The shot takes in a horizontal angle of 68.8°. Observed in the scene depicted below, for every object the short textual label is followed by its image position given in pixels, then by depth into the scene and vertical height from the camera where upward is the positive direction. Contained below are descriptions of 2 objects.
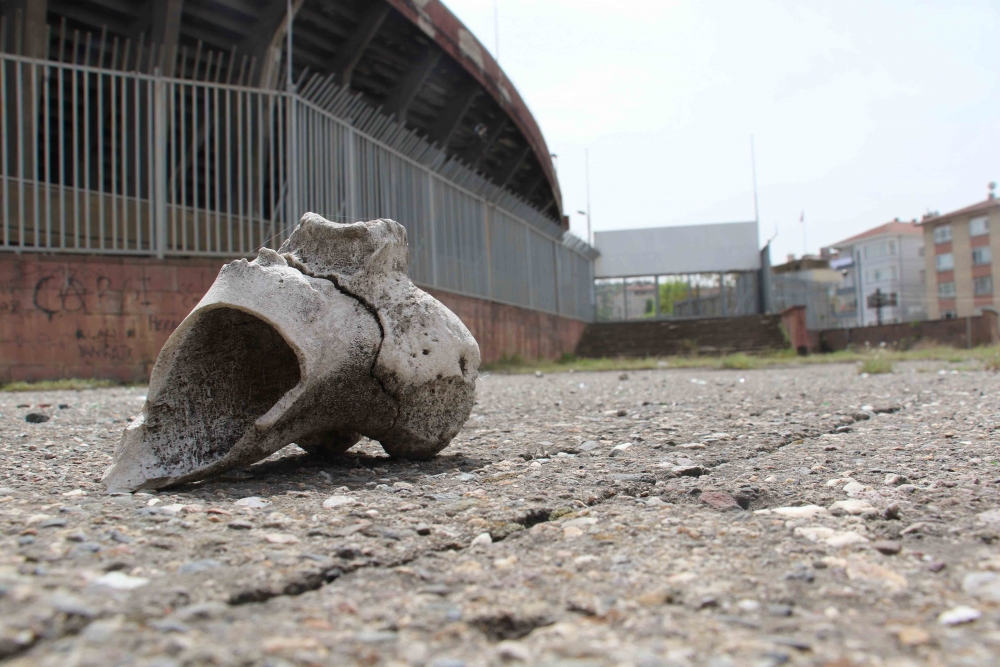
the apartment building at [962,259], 48.16 +5.66
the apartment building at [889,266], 55.97 +6.28
